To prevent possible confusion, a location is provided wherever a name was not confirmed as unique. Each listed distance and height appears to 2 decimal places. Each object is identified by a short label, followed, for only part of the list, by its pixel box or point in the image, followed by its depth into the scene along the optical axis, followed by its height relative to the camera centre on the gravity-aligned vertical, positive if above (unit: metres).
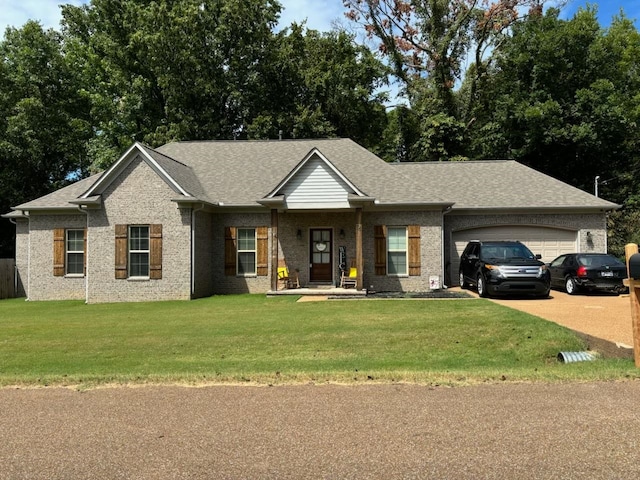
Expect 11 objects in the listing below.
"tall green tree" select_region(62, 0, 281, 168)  31.70 +12.83
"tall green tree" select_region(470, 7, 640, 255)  30.62 +8.79
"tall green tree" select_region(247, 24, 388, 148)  33.81 +11.93
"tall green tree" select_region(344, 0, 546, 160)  34.28 +15.28
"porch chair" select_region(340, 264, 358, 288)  17.80 -0.99
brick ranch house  17.28 +1.06
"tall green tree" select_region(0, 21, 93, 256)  31.62 +9.24
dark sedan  15.78 -0.79
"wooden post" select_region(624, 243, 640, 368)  6.62 -0.82
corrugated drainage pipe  7.53 -1.69
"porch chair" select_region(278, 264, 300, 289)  18.23 -0.94
